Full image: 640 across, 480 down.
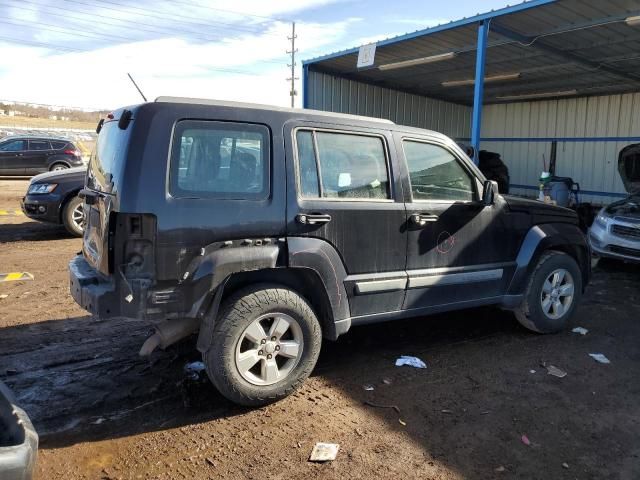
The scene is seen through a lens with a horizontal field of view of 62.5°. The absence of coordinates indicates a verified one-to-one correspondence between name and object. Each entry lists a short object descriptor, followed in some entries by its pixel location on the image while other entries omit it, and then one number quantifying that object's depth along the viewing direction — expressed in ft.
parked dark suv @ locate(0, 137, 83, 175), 59.41
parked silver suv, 25.98
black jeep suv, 10.64
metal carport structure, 31.19
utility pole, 152.31
